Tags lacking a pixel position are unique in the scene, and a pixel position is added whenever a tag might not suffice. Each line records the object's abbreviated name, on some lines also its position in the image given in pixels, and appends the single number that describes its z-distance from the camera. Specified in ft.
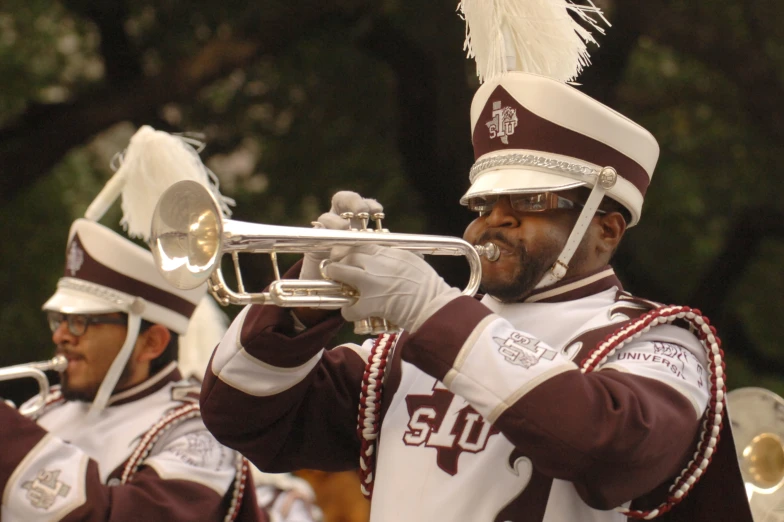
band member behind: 27.02
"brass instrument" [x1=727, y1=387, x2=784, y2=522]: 24.29
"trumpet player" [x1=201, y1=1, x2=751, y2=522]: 17.92
